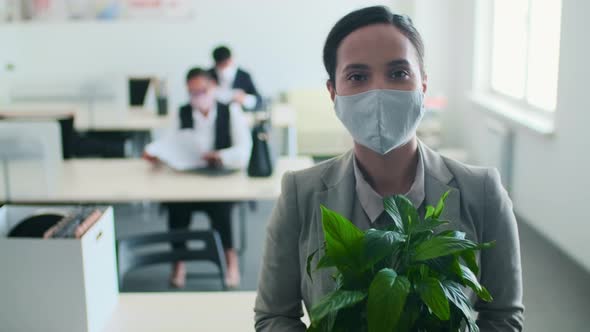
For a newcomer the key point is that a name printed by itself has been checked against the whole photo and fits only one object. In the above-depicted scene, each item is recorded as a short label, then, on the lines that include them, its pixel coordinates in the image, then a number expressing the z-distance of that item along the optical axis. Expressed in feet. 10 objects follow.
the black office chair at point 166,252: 8.66
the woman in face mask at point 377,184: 4.35
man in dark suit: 21.79
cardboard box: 5.74
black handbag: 12.35
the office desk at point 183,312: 6.36
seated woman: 13.97
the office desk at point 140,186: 11.59
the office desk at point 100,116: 18.99
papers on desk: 13.04
